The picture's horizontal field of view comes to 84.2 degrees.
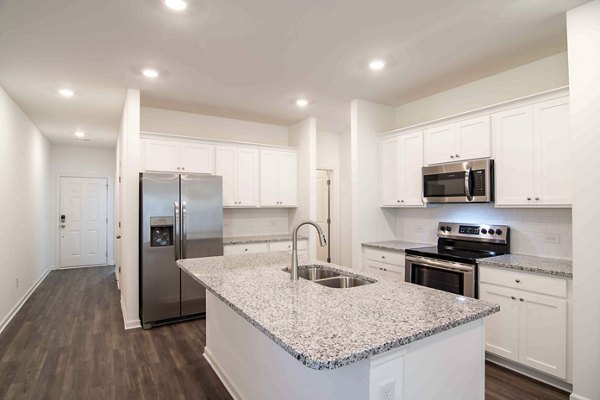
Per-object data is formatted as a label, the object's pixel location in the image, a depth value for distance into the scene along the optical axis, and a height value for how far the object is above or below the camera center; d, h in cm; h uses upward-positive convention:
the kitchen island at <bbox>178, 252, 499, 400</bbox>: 115 -48
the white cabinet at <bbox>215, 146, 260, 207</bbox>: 451 +39
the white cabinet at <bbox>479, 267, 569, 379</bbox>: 239 -91
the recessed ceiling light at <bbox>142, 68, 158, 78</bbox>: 318 +127
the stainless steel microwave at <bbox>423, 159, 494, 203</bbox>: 307 +19
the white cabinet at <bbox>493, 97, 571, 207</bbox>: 261 +39
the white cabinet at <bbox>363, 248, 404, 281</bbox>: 359 -70
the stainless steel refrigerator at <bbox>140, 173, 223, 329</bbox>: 369 -40
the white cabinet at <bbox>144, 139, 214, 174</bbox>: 401 +58
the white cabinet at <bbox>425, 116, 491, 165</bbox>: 313 +61
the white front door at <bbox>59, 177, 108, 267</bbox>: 695 -39
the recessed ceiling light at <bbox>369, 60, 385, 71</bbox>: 305 +128
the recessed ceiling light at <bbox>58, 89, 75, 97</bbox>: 372 +126
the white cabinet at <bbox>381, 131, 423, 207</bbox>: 379 +37
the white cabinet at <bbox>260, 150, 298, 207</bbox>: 483 +35
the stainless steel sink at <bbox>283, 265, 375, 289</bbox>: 218 -52
